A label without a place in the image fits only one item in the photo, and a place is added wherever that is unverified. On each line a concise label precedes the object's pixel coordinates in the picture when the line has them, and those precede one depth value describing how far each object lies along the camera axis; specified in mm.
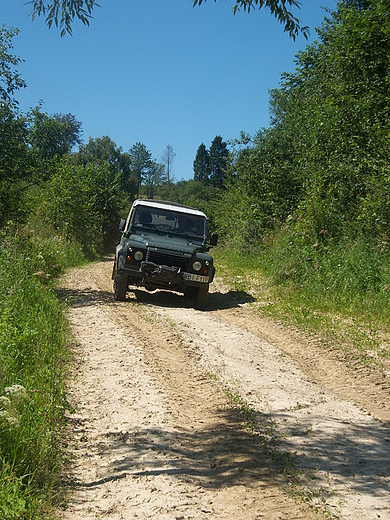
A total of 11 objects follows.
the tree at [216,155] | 91900
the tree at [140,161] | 104750
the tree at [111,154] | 82312
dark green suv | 10055
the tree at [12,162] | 10352
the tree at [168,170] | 96188
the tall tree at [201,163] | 94188
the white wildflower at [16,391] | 3670
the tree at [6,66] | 10445
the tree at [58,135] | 70125
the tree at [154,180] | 96938
